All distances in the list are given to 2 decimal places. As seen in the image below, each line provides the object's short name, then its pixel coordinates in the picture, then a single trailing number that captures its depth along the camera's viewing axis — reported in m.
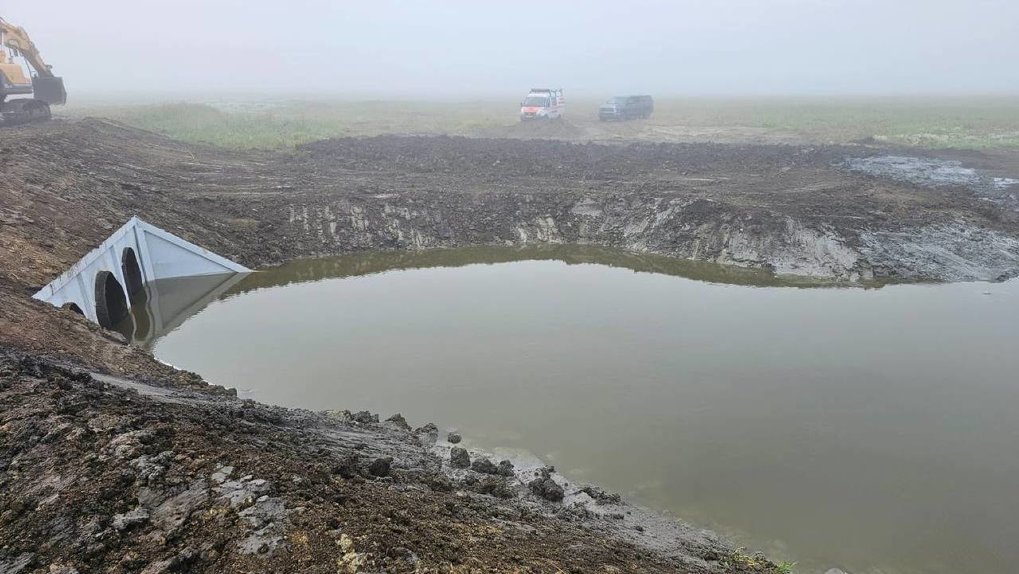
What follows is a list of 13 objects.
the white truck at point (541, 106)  39.12
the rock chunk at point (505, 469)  7.42
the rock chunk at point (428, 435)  8.21
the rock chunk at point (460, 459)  7.48
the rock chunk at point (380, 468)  5.85
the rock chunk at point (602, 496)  6.98
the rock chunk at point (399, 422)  8.51
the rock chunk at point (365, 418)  8.48
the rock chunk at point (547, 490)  6.85
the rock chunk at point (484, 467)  7.40
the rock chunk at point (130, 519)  4.13
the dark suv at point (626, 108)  43.00
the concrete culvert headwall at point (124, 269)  10.82
